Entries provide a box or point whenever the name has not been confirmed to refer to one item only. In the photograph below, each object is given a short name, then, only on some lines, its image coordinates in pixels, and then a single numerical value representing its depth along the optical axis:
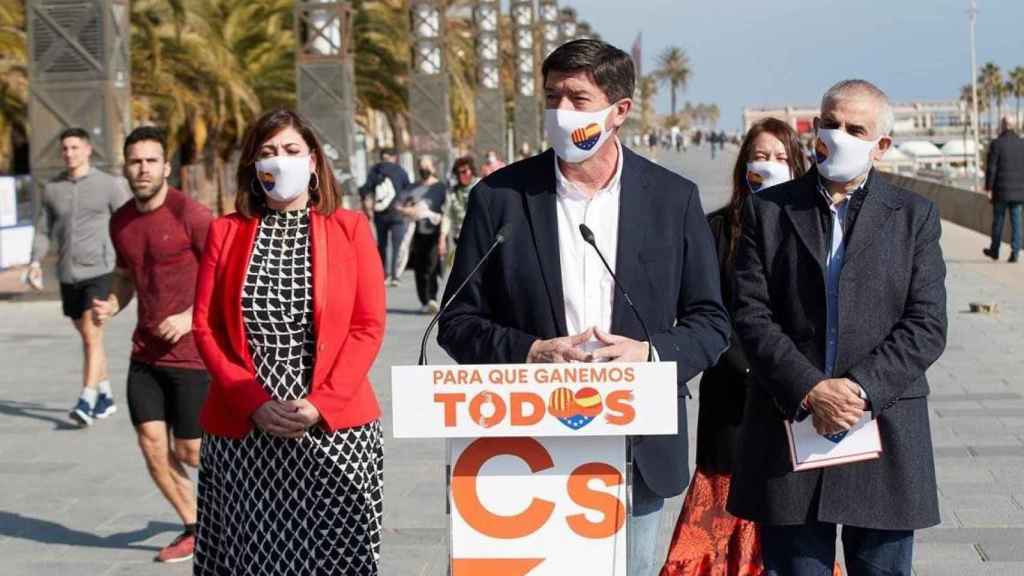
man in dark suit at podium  3.90
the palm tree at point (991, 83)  151.00
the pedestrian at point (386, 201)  18.70
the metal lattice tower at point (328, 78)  22.66
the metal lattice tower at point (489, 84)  43.59
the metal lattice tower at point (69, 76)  17.73
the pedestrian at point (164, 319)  6.74
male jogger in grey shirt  10.03
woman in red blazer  4.75
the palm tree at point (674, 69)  175.12
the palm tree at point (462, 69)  47.56
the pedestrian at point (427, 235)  16.72
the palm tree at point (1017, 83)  150.62
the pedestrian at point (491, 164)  22.52
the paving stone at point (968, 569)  6.23
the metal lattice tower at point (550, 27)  68.56
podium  3.53
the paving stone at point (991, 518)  7.05
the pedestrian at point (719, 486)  5.19
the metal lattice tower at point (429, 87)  33.81
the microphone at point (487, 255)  3.89
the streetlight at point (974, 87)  63.62
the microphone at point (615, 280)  3.67
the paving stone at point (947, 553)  6.45
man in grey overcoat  4.17
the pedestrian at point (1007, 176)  20.45
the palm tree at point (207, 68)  28.91
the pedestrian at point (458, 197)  17.59
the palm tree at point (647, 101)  136.88
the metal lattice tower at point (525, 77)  56.41
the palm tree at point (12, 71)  24.77
